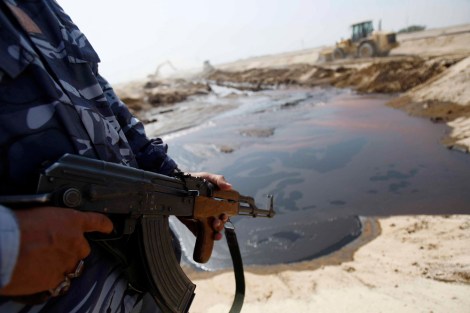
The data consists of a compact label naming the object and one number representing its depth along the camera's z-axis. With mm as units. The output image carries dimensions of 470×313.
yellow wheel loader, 22250
